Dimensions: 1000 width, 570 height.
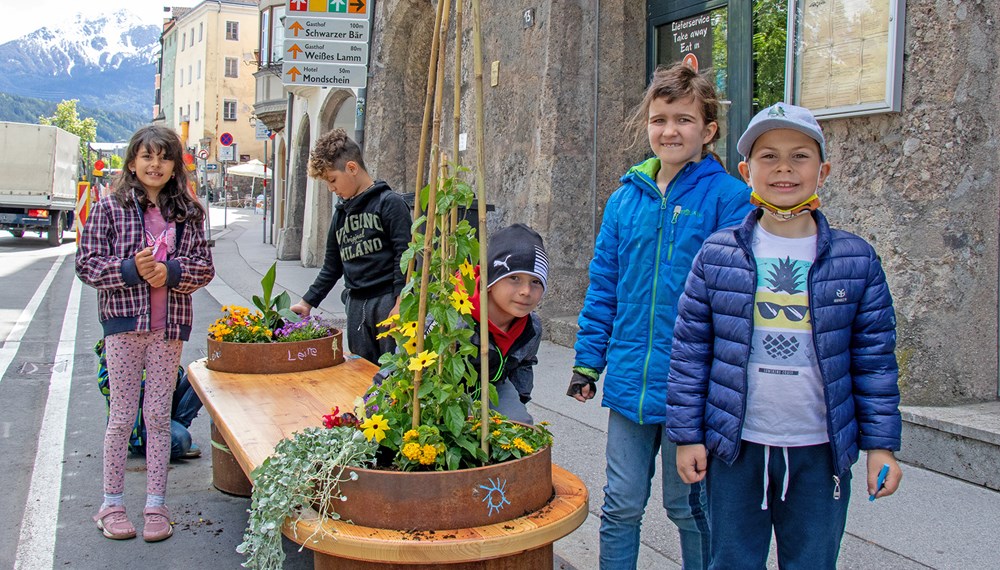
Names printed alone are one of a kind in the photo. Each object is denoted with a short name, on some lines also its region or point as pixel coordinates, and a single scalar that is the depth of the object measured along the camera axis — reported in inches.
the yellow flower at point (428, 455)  95.9
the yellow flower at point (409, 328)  103.2
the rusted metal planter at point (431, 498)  93.2
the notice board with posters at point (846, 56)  199.8
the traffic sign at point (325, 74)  373.1
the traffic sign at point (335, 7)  382.6
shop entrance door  272.4
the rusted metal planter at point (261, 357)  178.9
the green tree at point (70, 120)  3368.6
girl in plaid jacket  156.6
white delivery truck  1001.5
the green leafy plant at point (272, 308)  191.9
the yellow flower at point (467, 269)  103.9
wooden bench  90.4
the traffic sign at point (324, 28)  374.0
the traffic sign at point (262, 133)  1194.5
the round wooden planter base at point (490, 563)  93.9
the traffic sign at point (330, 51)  373.1
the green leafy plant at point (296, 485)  95.4
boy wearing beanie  123.2
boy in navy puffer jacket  93.5
